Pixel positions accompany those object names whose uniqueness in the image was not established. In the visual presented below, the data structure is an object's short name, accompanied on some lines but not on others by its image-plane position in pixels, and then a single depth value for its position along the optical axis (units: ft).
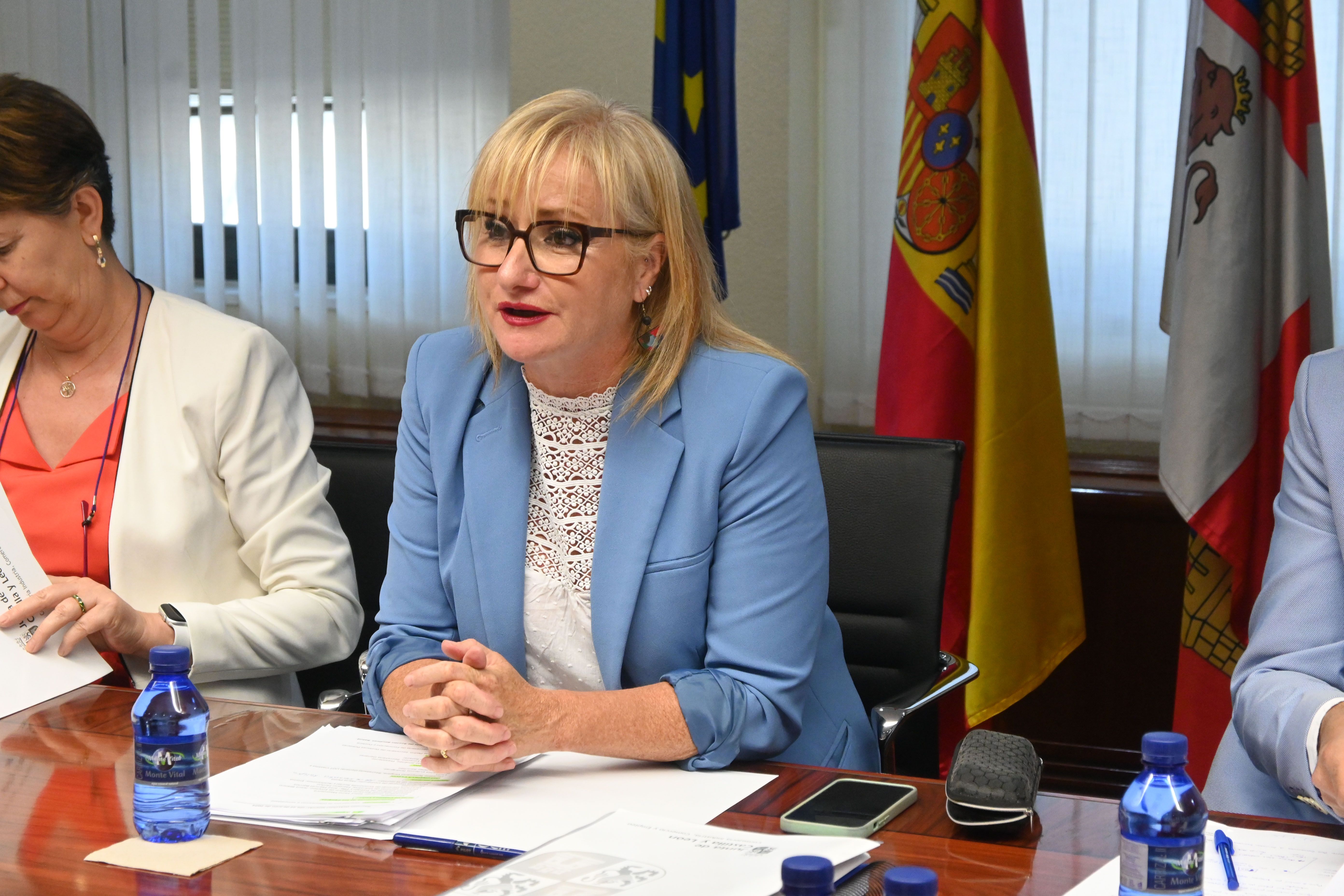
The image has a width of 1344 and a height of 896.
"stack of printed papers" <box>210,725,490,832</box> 10.64
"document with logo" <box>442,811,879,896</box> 10.06
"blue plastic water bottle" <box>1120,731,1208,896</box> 9.80
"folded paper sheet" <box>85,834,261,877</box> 10.32
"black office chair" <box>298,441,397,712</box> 13.50
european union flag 16.03
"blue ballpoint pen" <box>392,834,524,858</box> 10.36
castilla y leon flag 13.84
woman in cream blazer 12.93
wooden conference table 10.21
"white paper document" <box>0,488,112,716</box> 11.90
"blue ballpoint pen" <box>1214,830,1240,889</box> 10.15
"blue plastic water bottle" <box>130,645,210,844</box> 10.52
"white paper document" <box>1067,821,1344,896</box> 10.09
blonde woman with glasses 11.68
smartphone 10.47
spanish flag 15.09
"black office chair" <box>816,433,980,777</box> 12.73
